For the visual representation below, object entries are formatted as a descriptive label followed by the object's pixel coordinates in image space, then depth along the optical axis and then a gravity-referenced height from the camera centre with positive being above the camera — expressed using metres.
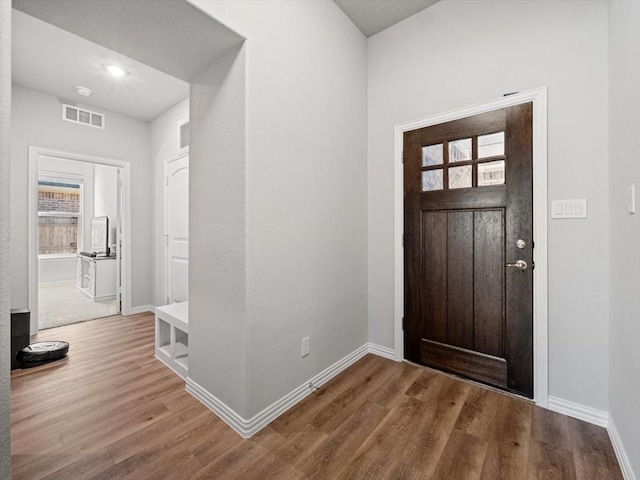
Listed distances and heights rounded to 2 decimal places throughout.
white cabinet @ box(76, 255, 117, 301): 4.95 -0.69
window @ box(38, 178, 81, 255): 6.30 +0.53
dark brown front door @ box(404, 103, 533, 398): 1.92 -0.06
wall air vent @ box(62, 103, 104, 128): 3.49 +1.58
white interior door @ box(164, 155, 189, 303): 3.60 +0.16
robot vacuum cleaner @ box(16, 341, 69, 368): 2.41 -0.99
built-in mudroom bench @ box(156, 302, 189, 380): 2.29 -0.89
